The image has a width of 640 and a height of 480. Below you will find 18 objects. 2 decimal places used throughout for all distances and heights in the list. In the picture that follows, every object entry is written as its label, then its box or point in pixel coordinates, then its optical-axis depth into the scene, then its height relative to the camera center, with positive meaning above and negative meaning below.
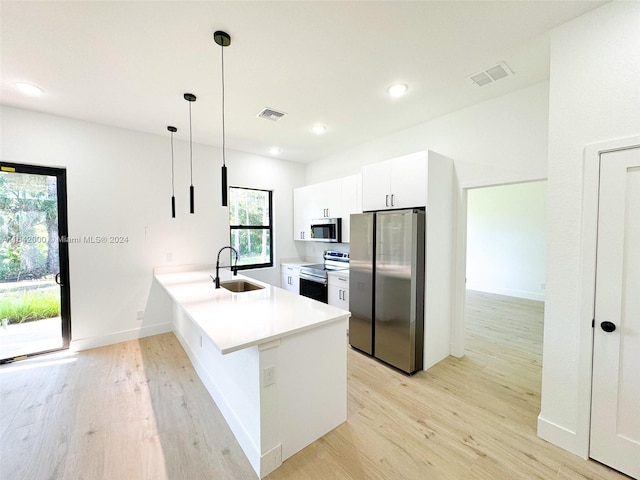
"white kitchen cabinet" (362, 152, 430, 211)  2.81 +0.58
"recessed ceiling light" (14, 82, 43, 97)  2.45 +1.37
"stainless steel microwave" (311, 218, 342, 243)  4.26 +0.05
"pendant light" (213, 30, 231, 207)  1.82 +1.37
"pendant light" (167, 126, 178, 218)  3.42 +0.73
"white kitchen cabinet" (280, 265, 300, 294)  4.63 -0.83
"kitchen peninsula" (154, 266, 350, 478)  1.63 -0.95
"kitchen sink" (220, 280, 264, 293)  3.19 -0.65
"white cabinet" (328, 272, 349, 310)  3.67 -0.82
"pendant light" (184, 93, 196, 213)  2.64 +1.37
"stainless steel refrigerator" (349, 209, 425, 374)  2.75 -0.60
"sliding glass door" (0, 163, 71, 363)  3.00 -0.36
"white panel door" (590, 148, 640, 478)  1.59 -0.51
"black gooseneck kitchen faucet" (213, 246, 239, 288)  2.81 -0.53
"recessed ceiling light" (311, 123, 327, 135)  3.49 +1.41
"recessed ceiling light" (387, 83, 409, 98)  2.50 +1.40
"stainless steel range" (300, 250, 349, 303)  4.04 -0.66
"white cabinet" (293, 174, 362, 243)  4.00 +0.51
